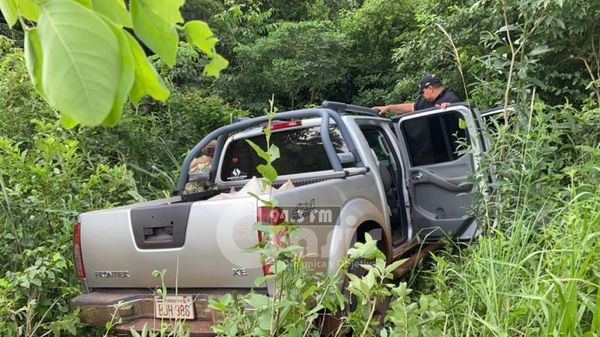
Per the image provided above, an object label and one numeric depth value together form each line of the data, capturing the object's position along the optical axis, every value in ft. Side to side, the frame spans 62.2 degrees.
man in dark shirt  18.31
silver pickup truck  9.76
